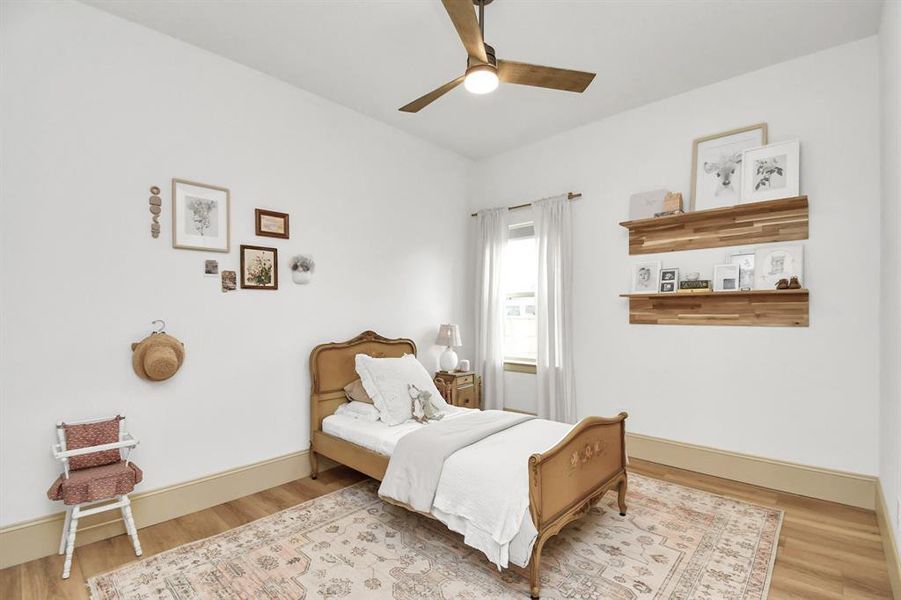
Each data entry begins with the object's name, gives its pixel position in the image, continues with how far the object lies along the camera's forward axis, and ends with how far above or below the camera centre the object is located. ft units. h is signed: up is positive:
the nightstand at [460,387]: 14.20 -2.88
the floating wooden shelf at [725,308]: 10.34 -0.26
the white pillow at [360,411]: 11.07 -2.86
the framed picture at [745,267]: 10.85 +0.77
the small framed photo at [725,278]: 11.03 +0.52
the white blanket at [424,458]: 7.98 -2.99
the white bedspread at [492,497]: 6.68 -3.21
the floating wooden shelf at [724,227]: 10.37 +1.85
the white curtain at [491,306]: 15.93 -0.23
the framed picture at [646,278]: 12.43 +0.60
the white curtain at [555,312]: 14.08 -0.41
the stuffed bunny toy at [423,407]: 10.82 -2.65
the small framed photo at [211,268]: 10.05 +0.78
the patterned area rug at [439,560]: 6.91 -4.56
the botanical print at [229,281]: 10.35 +0.49
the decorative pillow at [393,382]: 10.71 -2.11
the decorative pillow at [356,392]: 11.80 -2.47
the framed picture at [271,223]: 10.97 +1.99
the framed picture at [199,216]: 9.60 +1.92
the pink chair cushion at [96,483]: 7.29 -3.09
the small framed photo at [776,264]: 10.27 +0.80
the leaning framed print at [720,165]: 11.08 +3.47
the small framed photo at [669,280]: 12.05 +0.51
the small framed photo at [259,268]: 10.73 +0.84
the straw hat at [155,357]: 8.82 -1.12
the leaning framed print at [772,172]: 10.27 +3.03
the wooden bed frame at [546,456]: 6.82 -3.00
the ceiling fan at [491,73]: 6.86 +3.96
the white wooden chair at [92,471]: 7.34 -3.00
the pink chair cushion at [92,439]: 7.95 -2.51
